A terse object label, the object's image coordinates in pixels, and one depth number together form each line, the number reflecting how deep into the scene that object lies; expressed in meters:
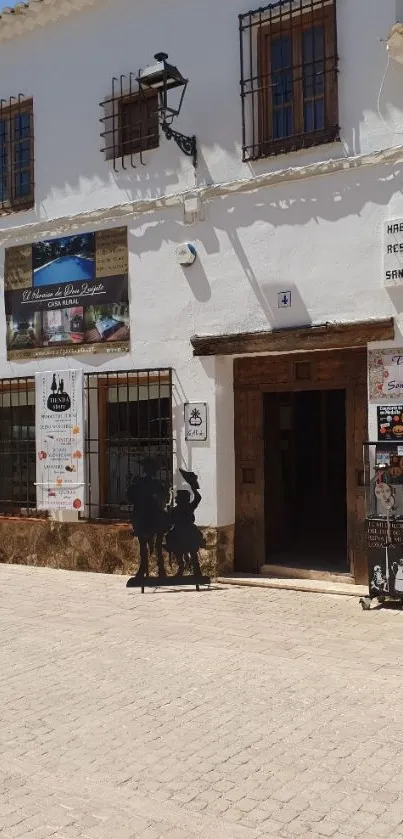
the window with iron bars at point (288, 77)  7.84
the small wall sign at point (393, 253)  7.23
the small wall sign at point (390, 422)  7.27
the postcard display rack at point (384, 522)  6.99
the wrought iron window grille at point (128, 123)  9.12
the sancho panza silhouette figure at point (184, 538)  8.24
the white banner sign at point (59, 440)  9.36
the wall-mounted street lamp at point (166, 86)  8.02
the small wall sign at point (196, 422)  8.55
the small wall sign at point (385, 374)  7.30
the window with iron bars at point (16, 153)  10.12
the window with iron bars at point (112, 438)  8.97
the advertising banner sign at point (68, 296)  9.22
